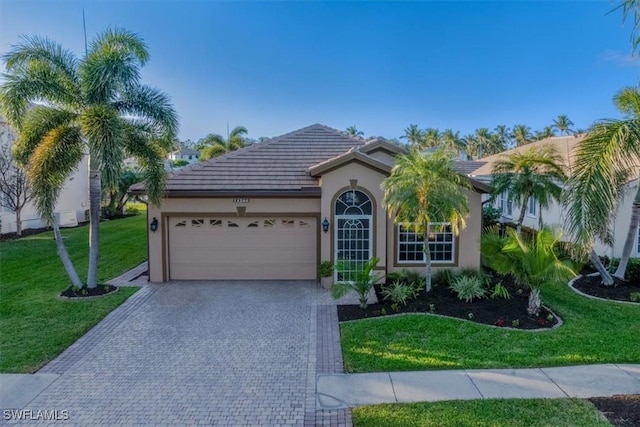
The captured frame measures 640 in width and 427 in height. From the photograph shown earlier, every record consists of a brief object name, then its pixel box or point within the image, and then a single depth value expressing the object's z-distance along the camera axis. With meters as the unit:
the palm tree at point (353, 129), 75.88
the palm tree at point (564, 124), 64.06
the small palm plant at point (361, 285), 9.77
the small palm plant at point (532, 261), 8.69
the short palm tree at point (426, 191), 10.12
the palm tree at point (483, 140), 73.94
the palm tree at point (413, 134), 78.19
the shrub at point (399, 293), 10.12
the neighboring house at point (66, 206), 20.72
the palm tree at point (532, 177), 13.52
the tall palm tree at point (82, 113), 9.68
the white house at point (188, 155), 101.59
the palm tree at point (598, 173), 6.95
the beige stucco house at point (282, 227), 12.25
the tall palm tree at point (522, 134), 67.75
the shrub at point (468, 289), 10.36
